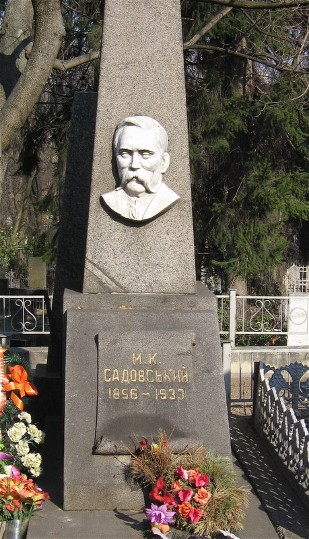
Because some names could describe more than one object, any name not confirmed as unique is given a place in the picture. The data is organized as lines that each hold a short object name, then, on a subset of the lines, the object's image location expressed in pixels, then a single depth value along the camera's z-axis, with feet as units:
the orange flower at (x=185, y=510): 12.55
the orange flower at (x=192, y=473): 12.99
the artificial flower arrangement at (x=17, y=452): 12.98
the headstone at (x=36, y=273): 46.34
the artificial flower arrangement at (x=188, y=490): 12.58
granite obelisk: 13.84
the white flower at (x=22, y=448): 13.92
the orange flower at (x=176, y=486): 12.89
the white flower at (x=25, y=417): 14.51
